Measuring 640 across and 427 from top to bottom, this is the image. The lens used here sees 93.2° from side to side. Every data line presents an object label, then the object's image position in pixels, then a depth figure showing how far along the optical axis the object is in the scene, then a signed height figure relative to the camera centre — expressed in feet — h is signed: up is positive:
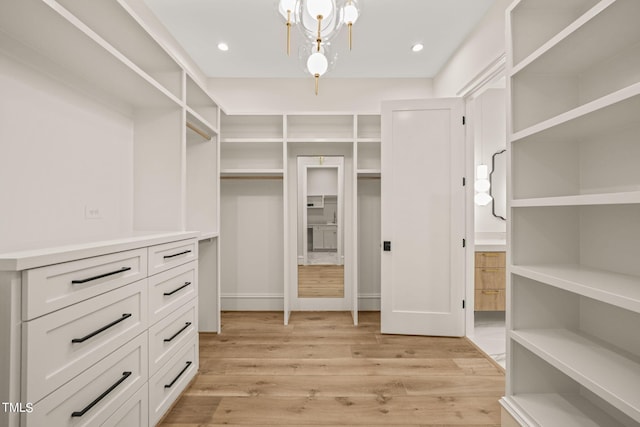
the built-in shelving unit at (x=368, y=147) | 11.74 +2.72
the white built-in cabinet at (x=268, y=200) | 11.62 +0.65
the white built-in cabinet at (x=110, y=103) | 4.01 +2.35
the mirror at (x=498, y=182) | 11.91 +1.40
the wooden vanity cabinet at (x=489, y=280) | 10.34 -2.15
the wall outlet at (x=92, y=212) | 5.89 +0.07
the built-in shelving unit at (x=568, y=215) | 4.16 +0.04
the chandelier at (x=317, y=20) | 5.09 +3.61
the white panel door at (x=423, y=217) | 9.37 +0.00
